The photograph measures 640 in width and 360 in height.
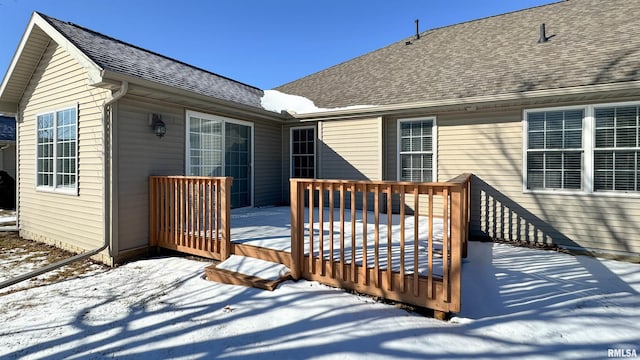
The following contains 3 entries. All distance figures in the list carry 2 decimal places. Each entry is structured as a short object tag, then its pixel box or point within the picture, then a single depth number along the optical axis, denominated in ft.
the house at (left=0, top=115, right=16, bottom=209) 34.37
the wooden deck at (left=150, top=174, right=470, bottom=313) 8.23
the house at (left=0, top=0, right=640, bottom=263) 14.69
